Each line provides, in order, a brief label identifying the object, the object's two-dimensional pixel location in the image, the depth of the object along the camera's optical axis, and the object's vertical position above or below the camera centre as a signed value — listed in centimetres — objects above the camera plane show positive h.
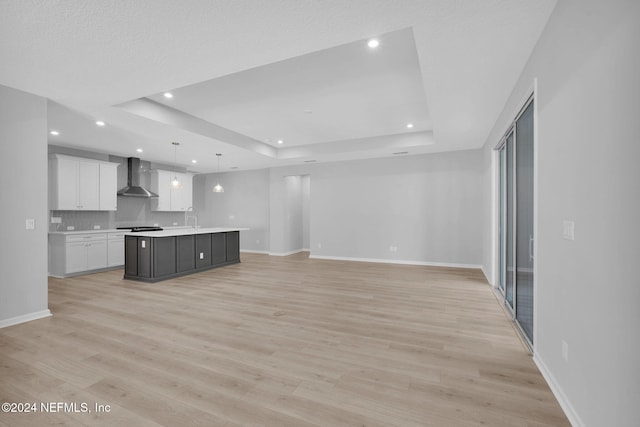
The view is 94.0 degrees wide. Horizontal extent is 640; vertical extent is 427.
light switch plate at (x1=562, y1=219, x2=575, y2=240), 176 -11
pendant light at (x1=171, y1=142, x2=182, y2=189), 603 +141
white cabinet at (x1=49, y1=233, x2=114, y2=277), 577 -78
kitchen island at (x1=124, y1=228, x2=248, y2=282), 550 -79
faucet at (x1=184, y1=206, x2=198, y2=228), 931 -8
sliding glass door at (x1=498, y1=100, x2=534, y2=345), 286 -11
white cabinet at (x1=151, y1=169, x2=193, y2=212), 812 +62
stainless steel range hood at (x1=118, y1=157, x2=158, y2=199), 736 +86
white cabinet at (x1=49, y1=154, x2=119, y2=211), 596 +65
